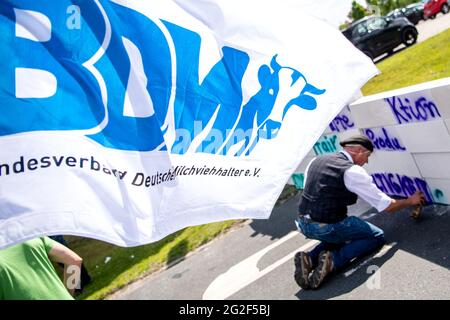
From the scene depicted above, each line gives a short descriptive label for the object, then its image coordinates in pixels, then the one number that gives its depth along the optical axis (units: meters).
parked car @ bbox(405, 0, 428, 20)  27.56
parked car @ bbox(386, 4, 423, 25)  27.66
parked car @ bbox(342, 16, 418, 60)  16.44
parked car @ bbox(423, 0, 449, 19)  25.16
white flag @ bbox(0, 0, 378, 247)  2.08
